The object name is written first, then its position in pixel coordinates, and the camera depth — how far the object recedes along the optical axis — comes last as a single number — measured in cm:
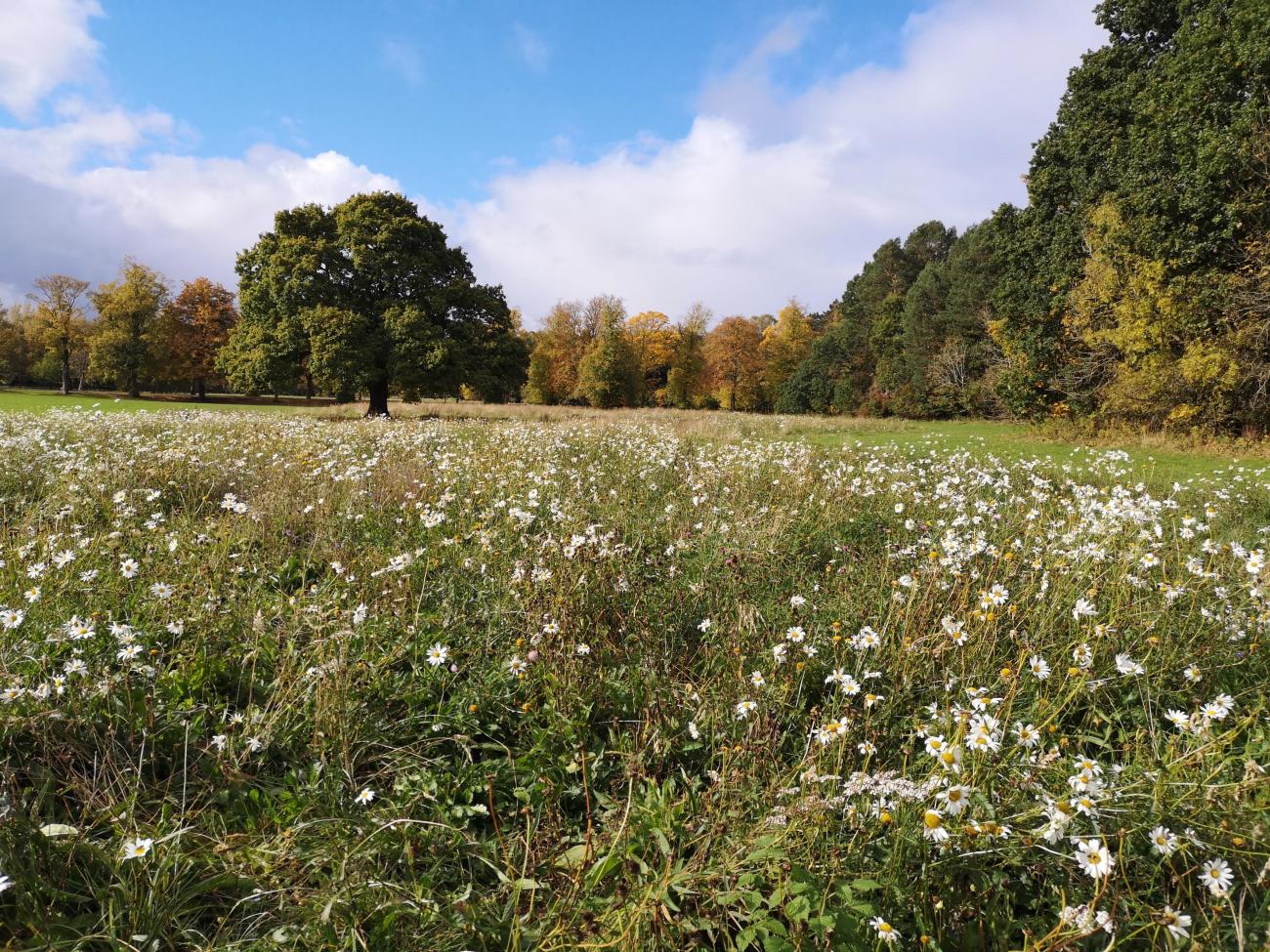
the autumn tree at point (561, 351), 5922
